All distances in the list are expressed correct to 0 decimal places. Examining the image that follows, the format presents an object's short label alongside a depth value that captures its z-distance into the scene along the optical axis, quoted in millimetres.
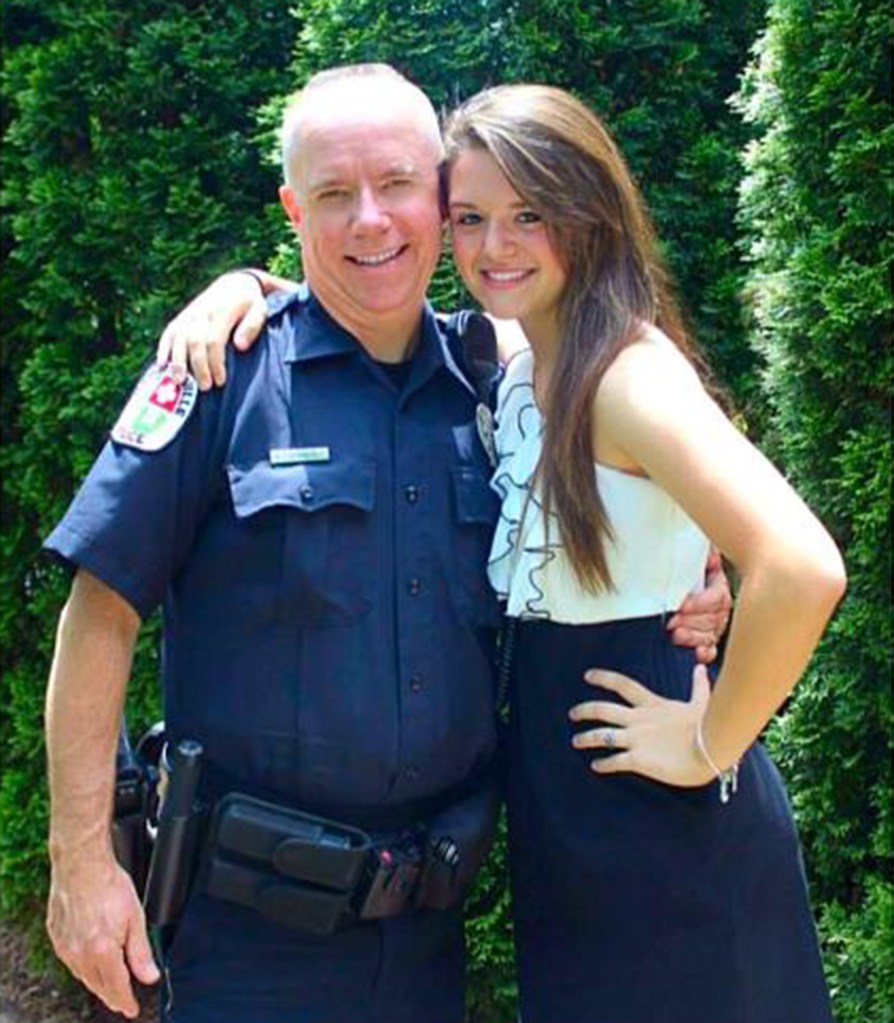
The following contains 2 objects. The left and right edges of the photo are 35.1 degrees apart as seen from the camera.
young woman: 1943
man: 2047
